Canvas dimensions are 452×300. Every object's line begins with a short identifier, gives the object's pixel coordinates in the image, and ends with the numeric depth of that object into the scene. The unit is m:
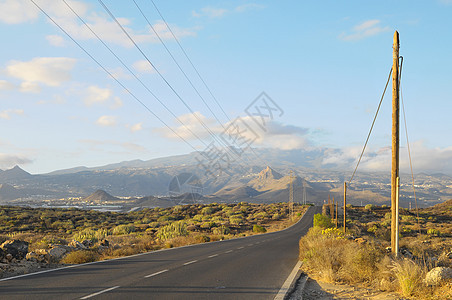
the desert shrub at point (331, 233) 19.08
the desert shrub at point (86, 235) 31.07
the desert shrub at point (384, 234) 32.63
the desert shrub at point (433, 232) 40.07
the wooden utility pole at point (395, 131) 13.73
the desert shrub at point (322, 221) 39.53
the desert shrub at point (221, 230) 42.38
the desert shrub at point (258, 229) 48.47
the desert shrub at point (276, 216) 74.61
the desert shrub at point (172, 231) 34.08
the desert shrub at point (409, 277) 9.70
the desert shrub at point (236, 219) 61.63
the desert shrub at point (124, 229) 39.33
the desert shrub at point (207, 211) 81.99
